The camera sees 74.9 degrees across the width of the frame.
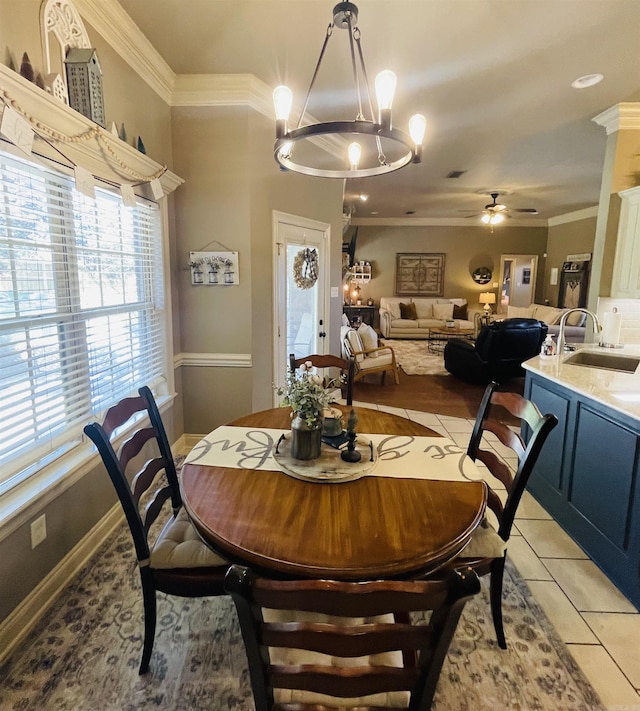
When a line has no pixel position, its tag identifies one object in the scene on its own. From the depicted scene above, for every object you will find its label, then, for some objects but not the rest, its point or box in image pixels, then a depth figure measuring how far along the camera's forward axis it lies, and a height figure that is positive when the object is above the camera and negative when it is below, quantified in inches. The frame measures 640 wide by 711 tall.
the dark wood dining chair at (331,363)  102.7 -18.1
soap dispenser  119.5 -15.9
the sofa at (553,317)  288.7 -19.2
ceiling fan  280.7 +57.3
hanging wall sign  125.4 +6.4
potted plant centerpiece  60.9 -17.0
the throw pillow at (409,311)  396.2 -18.2
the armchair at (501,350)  215.9 -30.1
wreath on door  157.9 +8.6
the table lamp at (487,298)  380.5 -5.0
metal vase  63.1 -22.5
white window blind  66.7 -3.9
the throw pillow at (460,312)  400.2 -18.8
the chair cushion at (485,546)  60.4 -36.6
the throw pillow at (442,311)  394.6 -17.8
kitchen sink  116.0 -18.9
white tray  59.3 -25.9
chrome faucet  119.6 -11.8
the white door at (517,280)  402.9 +12.6
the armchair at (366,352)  214.1 -31.6
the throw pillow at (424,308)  397.1 -15.3
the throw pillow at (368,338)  219.3 -24.7
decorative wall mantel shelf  61.7 +27.5
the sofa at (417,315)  386.6 -21.7
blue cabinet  76.1 -38.6
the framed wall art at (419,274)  407.0 +17.2
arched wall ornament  69.1 +45.4
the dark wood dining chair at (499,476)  59.6 -28.5
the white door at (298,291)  145.4 -0.2
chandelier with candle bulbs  62.4 +25.6
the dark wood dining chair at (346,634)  30.9 -26.8
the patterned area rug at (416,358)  265.0 -47.6
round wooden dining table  43.7 -27.2
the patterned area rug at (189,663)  56.9 -55.1
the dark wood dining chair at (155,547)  54.8 -36.1
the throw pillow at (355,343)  213.0 -26.3
